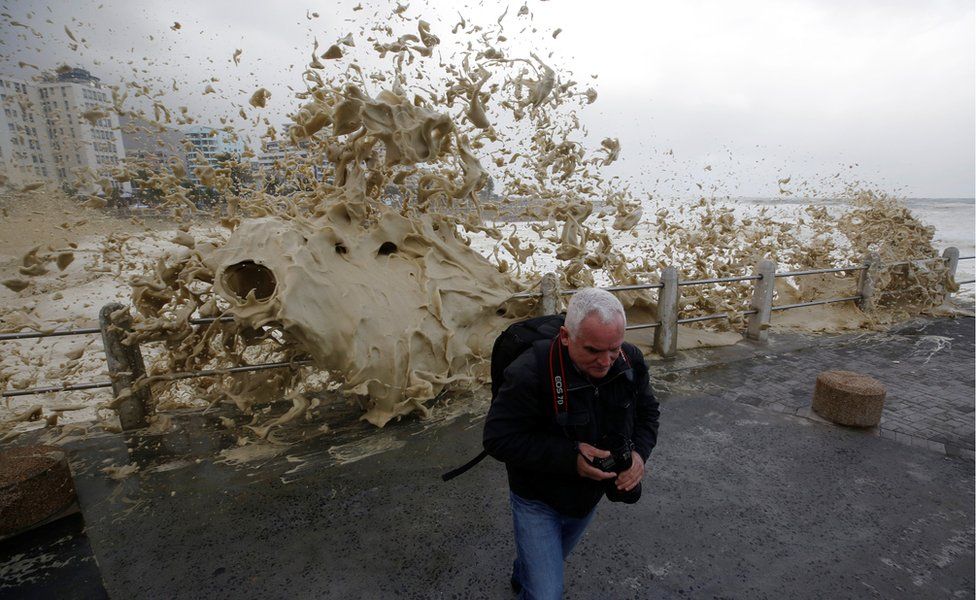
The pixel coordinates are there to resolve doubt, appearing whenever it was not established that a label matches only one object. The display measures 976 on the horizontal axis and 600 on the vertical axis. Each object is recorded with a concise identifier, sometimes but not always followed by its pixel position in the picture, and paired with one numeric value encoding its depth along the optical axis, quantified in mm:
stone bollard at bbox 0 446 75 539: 3039
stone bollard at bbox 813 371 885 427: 4473
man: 1858
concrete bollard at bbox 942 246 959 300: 9406
